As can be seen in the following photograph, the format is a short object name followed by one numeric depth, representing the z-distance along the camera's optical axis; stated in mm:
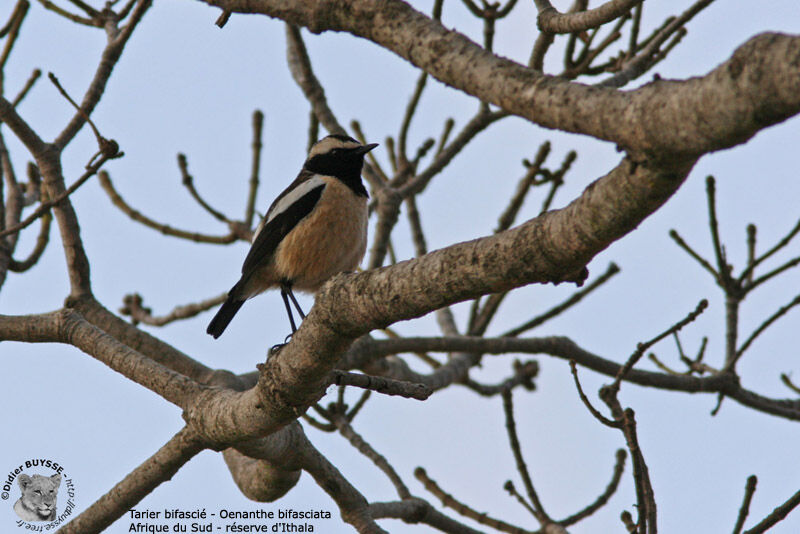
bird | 11422
